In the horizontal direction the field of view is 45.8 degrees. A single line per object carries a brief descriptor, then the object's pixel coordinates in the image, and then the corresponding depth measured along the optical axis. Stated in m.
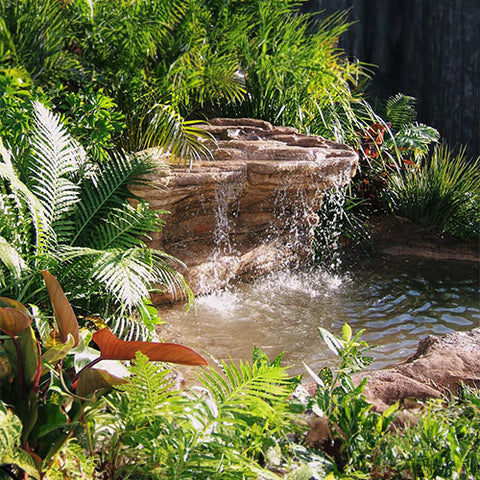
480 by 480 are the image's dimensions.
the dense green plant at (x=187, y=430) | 1.50
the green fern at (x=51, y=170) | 3.26
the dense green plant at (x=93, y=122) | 3.73
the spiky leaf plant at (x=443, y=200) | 5.89
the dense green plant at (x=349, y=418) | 1.73
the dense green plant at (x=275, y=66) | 5.55
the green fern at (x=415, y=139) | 6.61
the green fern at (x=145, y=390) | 1.61
